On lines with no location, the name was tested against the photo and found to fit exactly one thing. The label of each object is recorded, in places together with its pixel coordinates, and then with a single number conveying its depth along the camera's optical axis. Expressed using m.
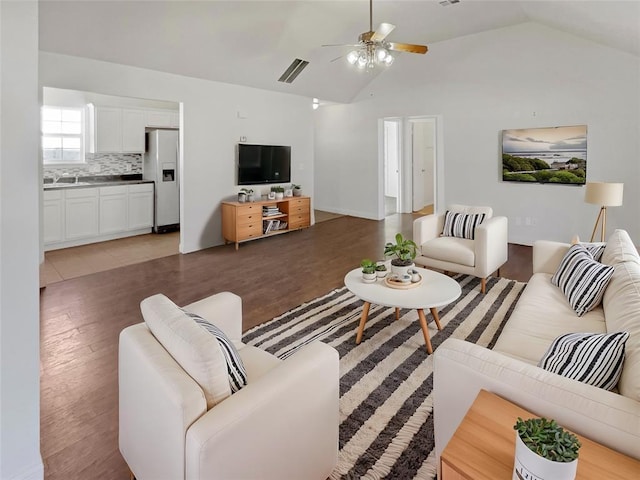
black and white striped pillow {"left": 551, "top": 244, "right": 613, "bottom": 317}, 2.50
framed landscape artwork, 5.69
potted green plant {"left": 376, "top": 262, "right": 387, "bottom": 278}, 3.34
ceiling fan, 3.79
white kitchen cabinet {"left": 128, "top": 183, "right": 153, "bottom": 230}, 6.77
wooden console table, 6.16
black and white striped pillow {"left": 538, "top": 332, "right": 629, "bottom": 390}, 1.47
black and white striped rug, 1.91
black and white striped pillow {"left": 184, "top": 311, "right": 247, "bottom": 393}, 1.53
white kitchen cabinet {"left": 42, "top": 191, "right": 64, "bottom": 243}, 5.71
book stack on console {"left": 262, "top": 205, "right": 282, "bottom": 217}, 6.74
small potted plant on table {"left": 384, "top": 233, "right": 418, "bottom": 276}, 3.15
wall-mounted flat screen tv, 6.56
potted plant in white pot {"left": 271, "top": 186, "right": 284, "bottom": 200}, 7.12
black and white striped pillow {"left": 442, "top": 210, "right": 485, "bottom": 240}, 4.50
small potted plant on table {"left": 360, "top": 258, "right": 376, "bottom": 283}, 3.24
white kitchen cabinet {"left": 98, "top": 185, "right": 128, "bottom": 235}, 6.36
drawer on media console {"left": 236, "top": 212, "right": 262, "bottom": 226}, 6.16
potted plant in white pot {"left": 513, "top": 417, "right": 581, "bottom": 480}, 0.96
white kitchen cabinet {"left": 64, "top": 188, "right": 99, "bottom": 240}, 5.95
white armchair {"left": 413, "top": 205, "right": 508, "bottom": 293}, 4.04
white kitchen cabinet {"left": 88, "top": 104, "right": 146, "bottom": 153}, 6.32
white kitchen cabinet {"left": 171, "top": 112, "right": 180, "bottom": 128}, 7.15
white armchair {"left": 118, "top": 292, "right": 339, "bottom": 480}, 1.26
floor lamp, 4.42
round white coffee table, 2.85
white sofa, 1.23
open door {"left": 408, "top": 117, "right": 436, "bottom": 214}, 9.48
